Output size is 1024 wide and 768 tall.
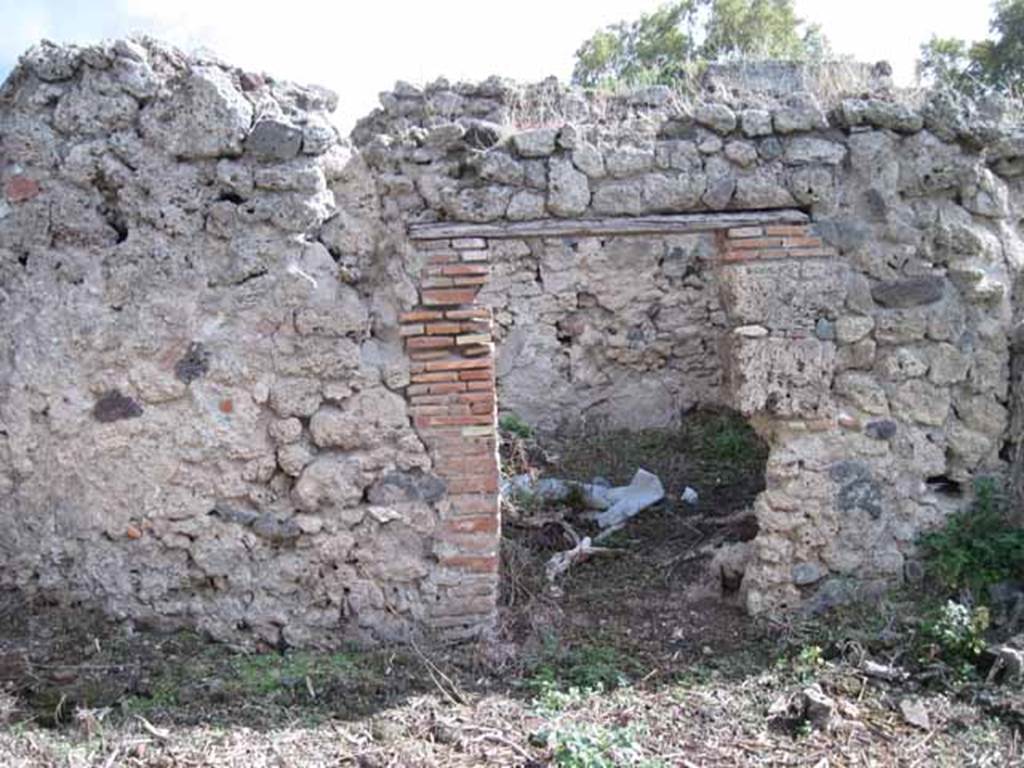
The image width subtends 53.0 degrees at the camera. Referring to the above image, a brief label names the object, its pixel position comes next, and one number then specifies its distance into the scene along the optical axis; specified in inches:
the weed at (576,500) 275.6
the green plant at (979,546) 195.8
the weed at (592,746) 149.6
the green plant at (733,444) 313.3
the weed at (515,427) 346.0
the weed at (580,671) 179.6
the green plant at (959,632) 180.4
